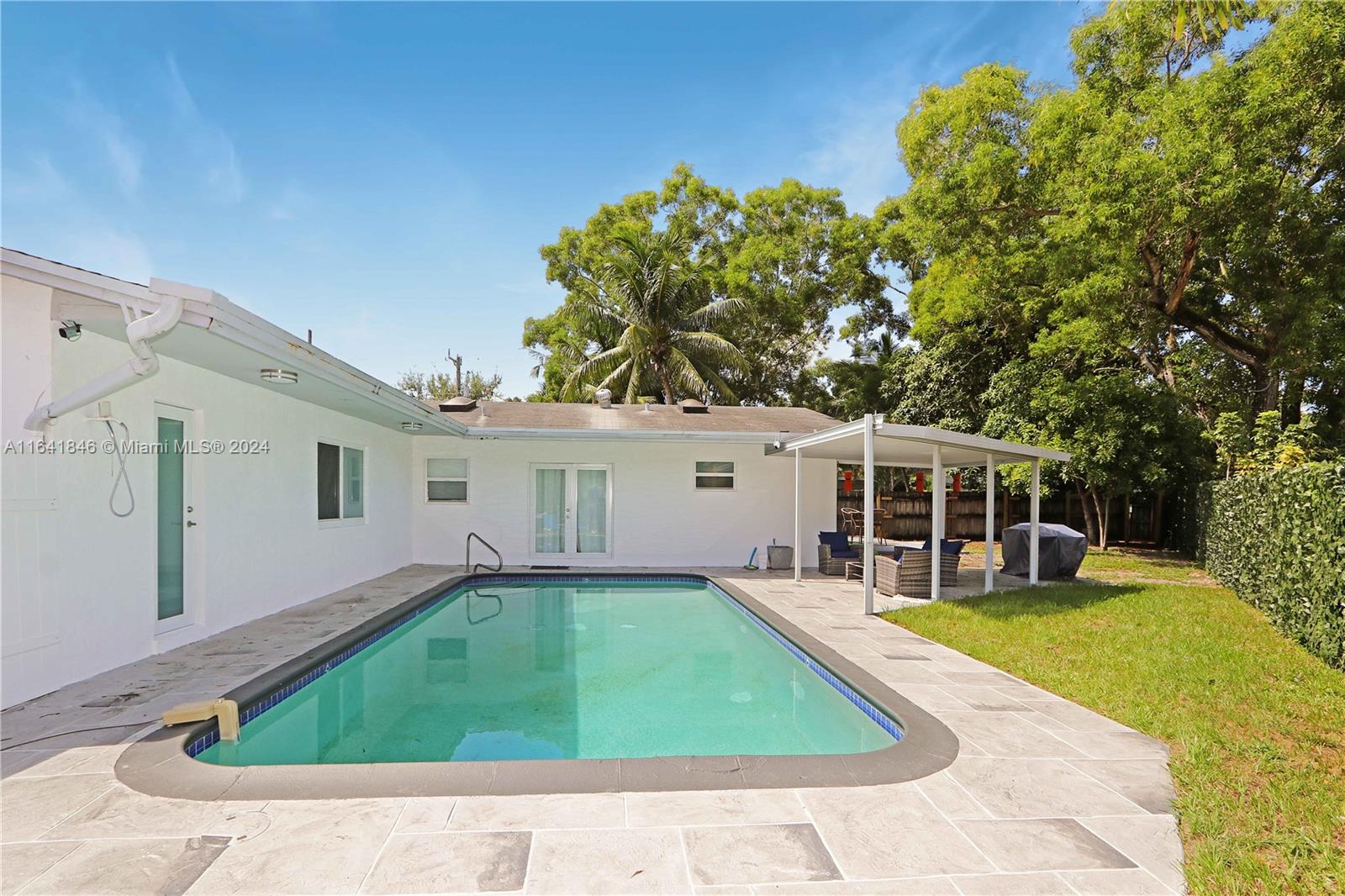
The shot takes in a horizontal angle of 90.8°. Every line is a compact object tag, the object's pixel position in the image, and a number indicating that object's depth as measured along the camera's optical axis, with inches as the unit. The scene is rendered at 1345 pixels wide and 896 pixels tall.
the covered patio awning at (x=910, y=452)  321.1
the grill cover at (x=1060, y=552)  445.7
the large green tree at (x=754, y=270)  956.0
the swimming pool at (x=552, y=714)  136.9
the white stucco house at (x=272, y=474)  182.4
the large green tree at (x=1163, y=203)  423.5
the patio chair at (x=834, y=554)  475.2
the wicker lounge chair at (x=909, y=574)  373.1
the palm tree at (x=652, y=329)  860.0
